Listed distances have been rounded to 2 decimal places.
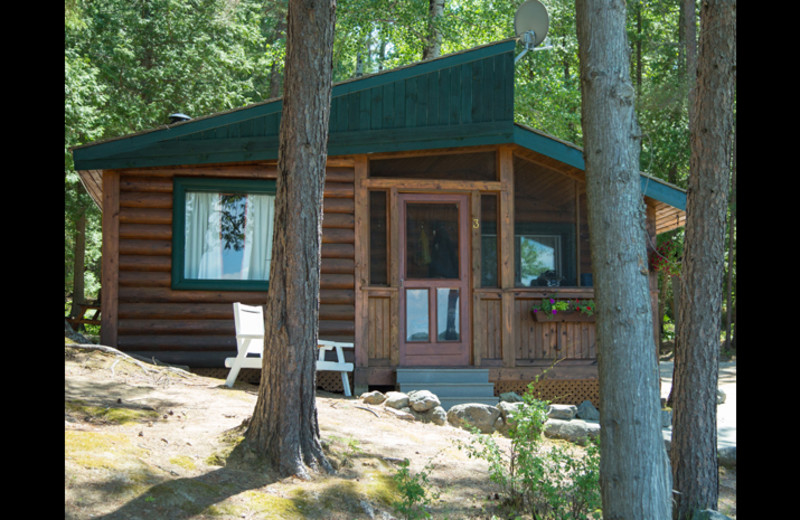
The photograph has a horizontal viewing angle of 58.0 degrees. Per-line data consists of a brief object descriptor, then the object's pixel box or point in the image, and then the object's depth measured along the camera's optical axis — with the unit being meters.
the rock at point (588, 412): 9.10
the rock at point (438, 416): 7.95
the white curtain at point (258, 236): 9.81
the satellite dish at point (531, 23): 10.84
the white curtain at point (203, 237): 9.64
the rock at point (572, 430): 7.99
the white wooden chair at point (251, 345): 8.30
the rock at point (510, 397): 9.31
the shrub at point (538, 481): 4.85
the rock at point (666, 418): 8.94
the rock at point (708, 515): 5.28
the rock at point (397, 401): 8.17
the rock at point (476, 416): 8.02
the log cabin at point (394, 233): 9.41
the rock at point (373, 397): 8.44
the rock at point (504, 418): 7.97
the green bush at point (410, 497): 4.50
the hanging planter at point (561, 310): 9.74
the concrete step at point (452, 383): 9.38
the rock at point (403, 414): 7.83
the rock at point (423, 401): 8.06
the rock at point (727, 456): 7.86
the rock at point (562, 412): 8.73
